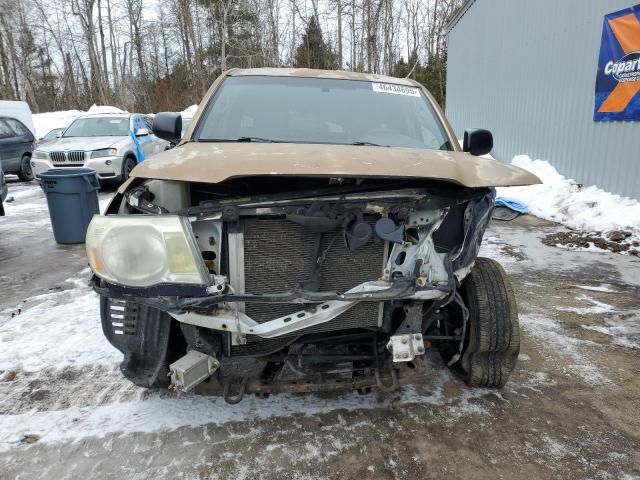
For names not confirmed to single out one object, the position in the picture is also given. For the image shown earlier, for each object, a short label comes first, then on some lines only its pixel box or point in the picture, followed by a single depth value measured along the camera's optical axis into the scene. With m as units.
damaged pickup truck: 2.03
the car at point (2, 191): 6.64
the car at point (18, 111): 13.62
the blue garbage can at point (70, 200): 6.05
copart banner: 6.67
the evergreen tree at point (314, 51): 33.62
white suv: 9.77
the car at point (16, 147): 12.20
